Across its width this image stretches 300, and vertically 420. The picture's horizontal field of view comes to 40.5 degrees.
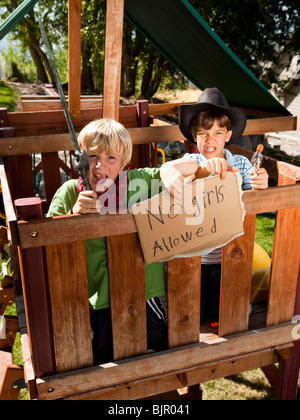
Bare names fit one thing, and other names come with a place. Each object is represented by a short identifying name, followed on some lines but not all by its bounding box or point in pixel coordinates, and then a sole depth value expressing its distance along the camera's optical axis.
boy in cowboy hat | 2.00
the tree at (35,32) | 13.85
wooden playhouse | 1.42
